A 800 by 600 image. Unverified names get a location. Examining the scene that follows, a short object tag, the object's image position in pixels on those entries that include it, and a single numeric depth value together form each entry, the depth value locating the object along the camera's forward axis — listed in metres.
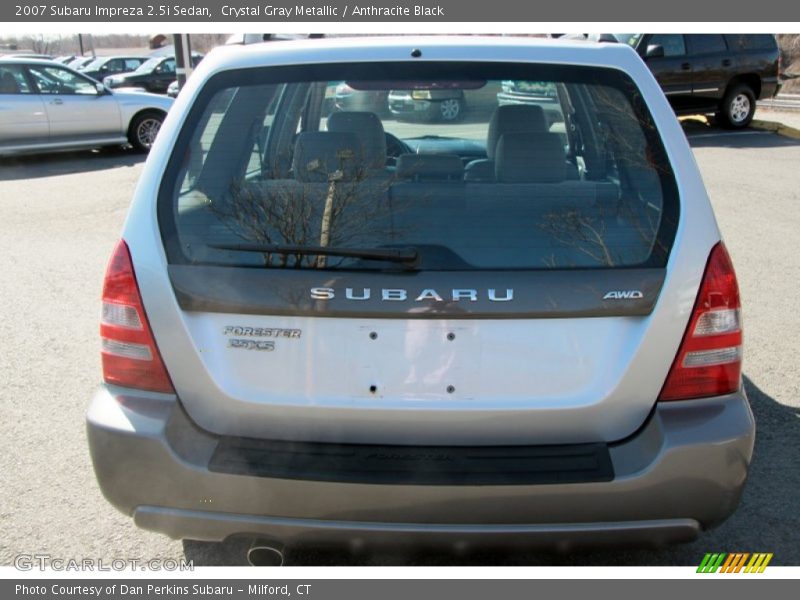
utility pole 10.13
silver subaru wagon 2.40
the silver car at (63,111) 13.87
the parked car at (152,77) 26.86
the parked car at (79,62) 33.16
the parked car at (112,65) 29.89
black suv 15.50
